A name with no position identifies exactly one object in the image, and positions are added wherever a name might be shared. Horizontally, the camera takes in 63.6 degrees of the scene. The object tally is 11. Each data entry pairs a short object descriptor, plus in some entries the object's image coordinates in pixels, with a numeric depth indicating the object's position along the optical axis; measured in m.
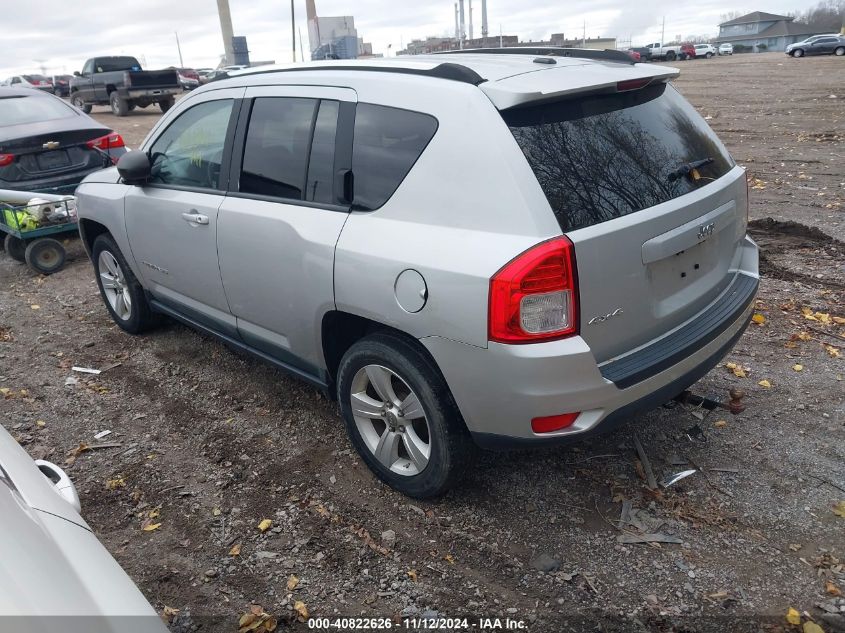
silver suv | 2.68
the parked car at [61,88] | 38.19
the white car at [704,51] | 58.00
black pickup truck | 24.50
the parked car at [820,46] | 42.25
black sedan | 7.82
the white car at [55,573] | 1.59
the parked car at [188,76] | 38.52
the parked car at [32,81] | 39.09
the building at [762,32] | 85.06
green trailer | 7.26
